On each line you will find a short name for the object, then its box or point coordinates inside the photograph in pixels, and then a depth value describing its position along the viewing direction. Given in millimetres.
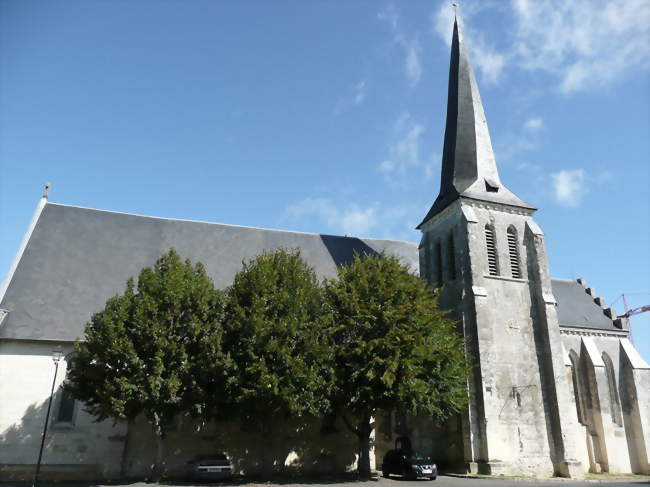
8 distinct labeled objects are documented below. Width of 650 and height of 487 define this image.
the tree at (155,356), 16312
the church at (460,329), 20125
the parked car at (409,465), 18672
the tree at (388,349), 18125
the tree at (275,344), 16891
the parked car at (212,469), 17906
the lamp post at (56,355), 17194
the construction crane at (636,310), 45878
